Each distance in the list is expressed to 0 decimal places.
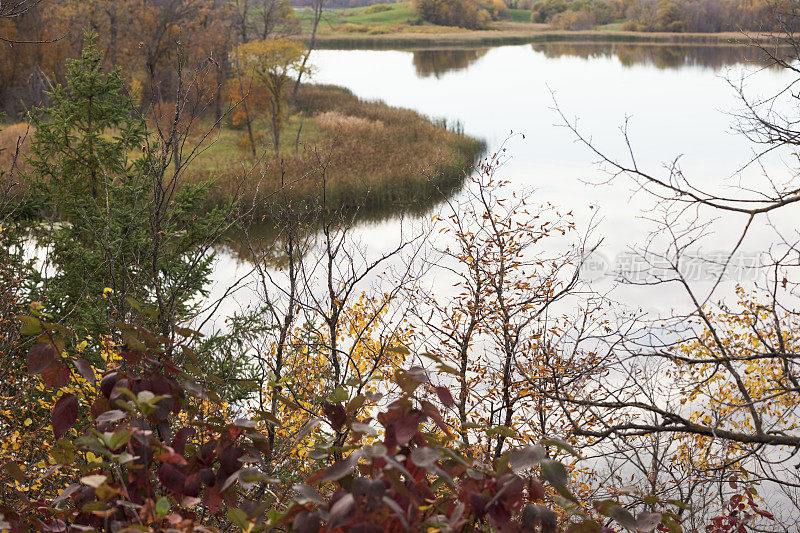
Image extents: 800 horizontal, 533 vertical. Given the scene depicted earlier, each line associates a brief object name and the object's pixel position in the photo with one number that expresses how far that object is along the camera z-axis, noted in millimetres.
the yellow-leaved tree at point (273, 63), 34656
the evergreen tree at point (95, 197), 11203
